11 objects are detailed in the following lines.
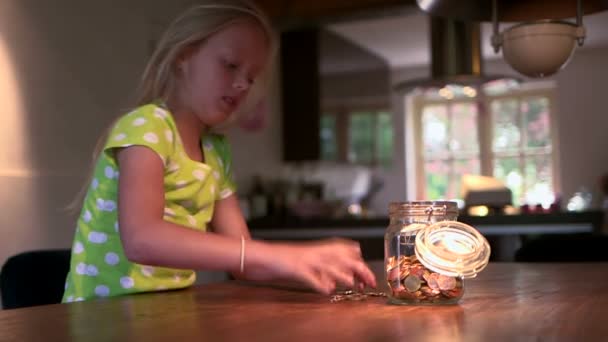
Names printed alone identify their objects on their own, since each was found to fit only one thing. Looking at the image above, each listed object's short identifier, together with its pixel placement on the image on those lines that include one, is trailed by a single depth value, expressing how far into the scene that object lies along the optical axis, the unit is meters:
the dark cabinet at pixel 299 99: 3.96
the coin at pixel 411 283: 0.80
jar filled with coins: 0.78
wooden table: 0.60
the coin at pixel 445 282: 0.79
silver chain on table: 0.88
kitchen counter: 2.76
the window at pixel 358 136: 4.64
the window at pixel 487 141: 6.42
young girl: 0.87
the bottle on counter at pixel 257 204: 3.49
